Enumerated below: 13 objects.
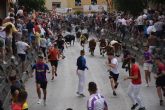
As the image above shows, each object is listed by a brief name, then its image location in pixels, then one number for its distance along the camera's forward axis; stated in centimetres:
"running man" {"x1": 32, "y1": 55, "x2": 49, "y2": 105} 2181
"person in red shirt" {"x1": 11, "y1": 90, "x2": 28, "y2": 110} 1332
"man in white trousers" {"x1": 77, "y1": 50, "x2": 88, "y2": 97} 2420
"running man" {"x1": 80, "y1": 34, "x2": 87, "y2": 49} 4843
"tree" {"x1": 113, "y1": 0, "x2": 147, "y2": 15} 4867
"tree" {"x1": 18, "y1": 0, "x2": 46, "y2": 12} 4662
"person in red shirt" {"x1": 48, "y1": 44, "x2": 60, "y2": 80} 2920
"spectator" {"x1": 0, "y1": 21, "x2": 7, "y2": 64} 2308
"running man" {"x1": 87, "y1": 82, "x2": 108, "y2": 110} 1373
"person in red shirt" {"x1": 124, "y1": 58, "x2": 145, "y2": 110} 1991
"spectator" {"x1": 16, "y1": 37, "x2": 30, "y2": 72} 2764
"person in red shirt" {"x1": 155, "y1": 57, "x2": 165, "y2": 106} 2066
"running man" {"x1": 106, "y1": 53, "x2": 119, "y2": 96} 2359
